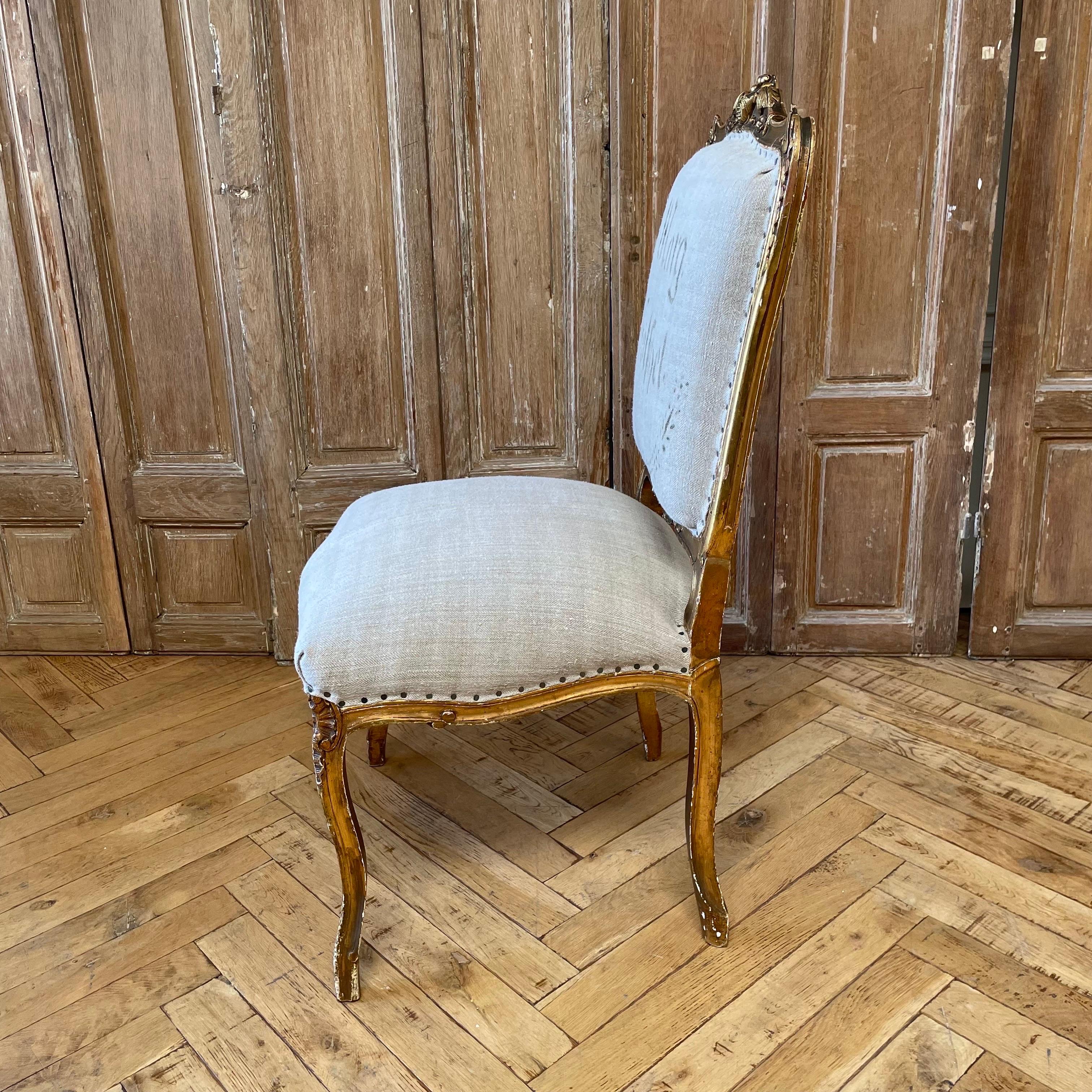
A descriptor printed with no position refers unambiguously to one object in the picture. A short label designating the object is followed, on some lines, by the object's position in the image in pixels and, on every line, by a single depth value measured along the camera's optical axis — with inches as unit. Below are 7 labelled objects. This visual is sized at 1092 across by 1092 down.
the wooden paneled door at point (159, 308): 69.7
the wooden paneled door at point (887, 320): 67.1
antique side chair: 42.4
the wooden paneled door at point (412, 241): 68.1
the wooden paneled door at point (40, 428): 71.5
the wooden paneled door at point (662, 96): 67.2
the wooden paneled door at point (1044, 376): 67.1
